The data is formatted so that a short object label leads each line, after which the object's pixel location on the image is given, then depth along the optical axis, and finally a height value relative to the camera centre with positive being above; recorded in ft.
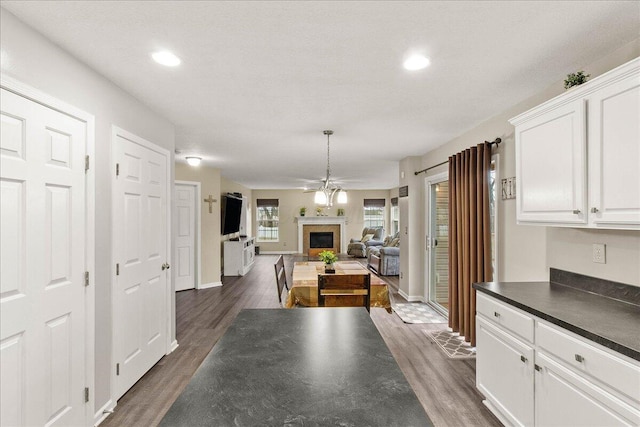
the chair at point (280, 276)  10.00 -2.01
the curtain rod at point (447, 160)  10.47 +2.31
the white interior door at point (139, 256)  8.34 -1.20
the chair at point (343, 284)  8.65 -1.87
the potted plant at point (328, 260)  11.96 -1.71
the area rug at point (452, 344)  11.02 -4.73
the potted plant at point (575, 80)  6.52 +2.69
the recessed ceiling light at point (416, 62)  6.75 +3.23
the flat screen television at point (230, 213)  24.56 +0.09
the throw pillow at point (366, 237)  37.73 -2.76
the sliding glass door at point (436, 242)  16.46 -1.44
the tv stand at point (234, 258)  25.44 -3.41
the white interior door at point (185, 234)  19.92 -1.22
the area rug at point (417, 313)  14.60 -4.73
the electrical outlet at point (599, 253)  6.93 -0.85
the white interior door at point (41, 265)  5.29 -0.92
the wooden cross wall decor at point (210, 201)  21.18 +0.86
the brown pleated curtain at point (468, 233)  11.05 -0.70
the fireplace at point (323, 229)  40.34 -1.87
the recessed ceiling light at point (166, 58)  6.61 +3.26
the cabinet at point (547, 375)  4.48 -2.71
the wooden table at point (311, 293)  10.17 -2.49
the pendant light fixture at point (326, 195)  15.30 +0.90
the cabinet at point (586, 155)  5.36 +1.13
